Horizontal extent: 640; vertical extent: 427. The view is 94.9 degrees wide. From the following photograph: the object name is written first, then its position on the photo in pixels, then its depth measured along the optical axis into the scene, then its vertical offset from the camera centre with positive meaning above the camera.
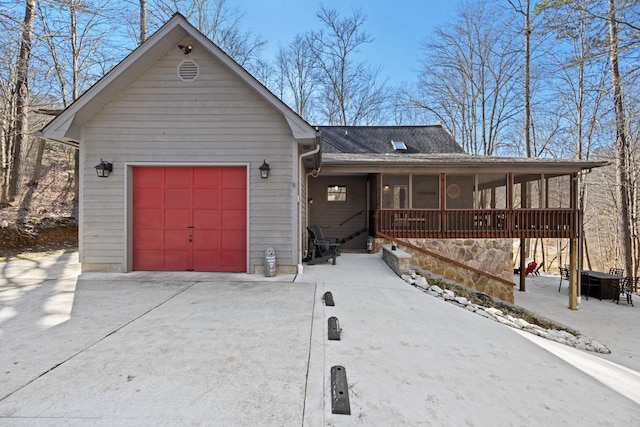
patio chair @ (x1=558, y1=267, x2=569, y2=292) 12.60 -2.87
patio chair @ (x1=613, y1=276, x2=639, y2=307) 10.47 -2.88
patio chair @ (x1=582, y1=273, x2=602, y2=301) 10.88 -2.65
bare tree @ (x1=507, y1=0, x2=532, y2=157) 16.19 +8.66
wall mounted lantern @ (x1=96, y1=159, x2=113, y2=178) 6.06 +0.88
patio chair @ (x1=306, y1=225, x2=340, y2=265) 7.69 -1.03
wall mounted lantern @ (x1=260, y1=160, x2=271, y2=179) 6.10 +0.87
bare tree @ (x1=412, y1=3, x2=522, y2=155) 17.91 +8.74
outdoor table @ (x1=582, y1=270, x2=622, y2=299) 10.56 -2.58
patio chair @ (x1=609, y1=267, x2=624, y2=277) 12.52 -2.57
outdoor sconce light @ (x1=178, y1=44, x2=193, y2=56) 6.18 +3.45
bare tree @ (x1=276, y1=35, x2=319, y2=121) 21.02 +10.04
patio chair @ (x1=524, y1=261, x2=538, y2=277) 13.15 -2.49
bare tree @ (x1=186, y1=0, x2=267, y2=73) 15.73 +10.45
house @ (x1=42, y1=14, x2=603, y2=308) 6.08 +1.07
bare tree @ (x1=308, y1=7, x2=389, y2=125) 20.38 +9.76
